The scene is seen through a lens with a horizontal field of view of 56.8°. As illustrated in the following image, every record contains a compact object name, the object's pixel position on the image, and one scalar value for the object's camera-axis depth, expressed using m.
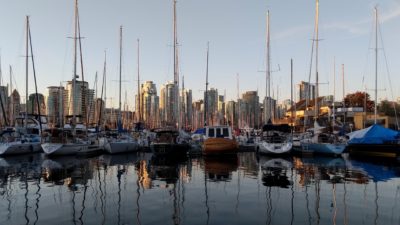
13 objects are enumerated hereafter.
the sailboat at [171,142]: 36.19
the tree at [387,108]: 80.59
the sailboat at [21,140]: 41.72
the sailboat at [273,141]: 37.97
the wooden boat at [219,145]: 36.81
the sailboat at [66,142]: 38.03
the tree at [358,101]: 90.32
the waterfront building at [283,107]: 148.80
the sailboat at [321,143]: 38.31
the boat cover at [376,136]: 38.38
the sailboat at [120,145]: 44.31
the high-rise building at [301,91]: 126.88
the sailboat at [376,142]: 37.07
